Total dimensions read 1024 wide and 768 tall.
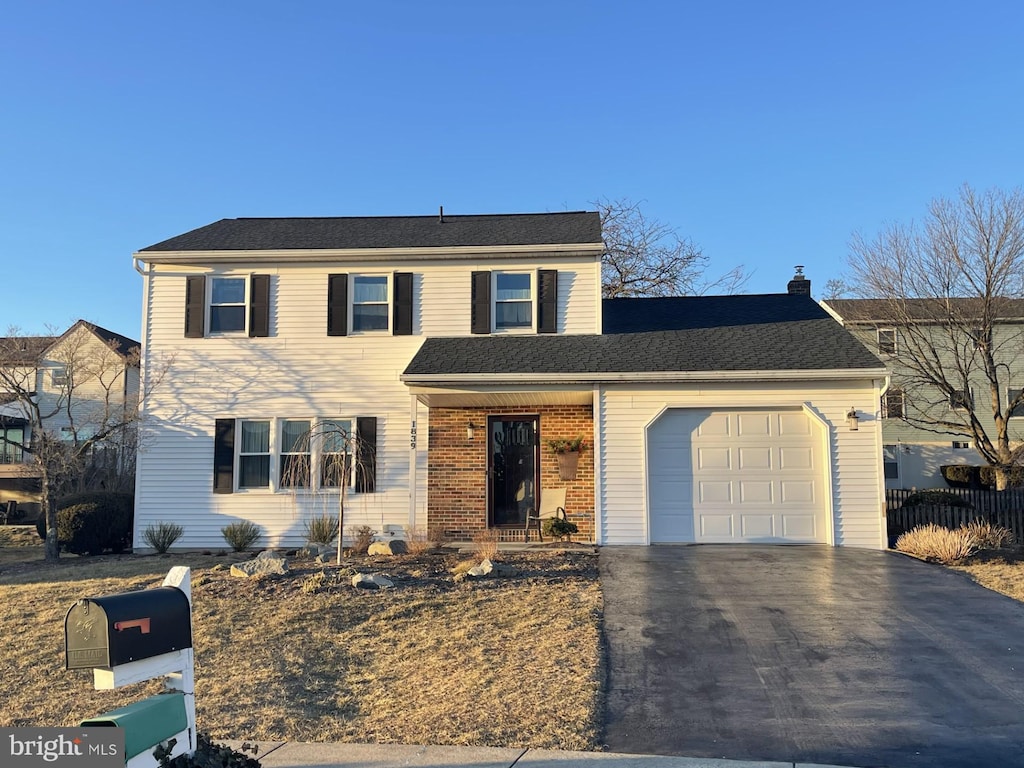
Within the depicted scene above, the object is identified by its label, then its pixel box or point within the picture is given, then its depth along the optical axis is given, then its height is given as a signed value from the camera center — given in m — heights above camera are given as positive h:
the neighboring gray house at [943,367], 20.20 +2.54
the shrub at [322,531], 13.11 -1.24
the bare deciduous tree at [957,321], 19.52 +3.71
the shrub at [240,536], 13.25 -1.32
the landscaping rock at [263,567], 9.58 -1.37
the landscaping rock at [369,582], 8.94 -1.45
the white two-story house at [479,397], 12.38 +1.08
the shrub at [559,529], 12.68 -1.16
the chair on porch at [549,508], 13.20 -0.85
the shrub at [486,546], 10.29 -1.24
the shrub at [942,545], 10.85 -1.26
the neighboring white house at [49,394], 13.91 +1.67
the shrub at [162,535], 13.30 -1.32
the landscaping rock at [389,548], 11.70 -1.38
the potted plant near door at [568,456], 13.20 +0.06
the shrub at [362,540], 12.20 -1.30
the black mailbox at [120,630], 3.44 -0.79
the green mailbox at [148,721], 3.32 -1.19
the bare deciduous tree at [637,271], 27.30 +6.84
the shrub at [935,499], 14.79 -0.81
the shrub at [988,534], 11.92 -1.22
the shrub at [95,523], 13.38 -1.11
